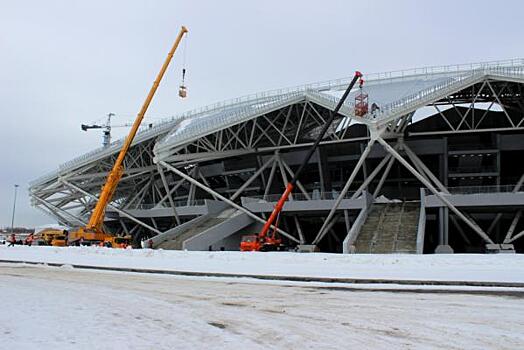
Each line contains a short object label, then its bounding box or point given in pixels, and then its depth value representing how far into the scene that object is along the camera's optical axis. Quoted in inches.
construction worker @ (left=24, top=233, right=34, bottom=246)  1926.7
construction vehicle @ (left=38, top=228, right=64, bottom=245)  1844.1
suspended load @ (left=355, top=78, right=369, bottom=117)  1347.2
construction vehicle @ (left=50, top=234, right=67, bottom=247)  1694.1
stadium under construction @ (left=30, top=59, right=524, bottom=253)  1347.2
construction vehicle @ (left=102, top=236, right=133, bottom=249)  1573.6
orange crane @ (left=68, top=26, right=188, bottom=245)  1635.1
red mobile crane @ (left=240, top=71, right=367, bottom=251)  1288.1
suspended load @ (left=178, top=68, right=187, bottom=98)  2143.3
